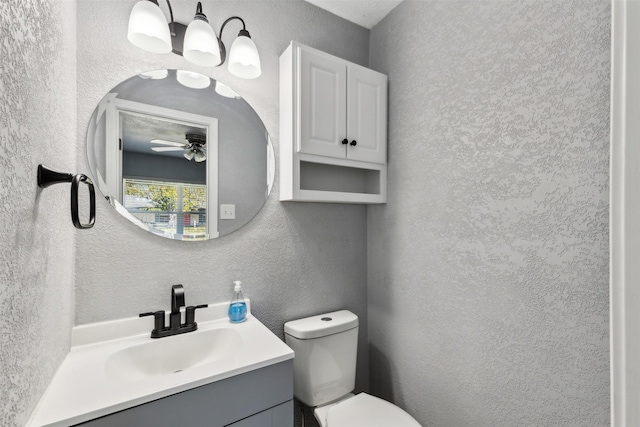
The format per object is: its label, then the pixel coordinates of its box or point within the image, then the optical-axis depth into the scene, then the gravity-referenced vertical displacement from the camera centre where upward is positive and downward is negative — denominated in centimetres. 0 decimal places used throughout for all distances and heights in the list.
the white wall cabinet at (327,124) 133 +45
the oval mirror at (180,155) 111 +25
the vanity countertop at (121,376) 72 -49
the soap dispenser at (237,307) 125 -41
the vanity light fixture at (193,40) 105 +69
